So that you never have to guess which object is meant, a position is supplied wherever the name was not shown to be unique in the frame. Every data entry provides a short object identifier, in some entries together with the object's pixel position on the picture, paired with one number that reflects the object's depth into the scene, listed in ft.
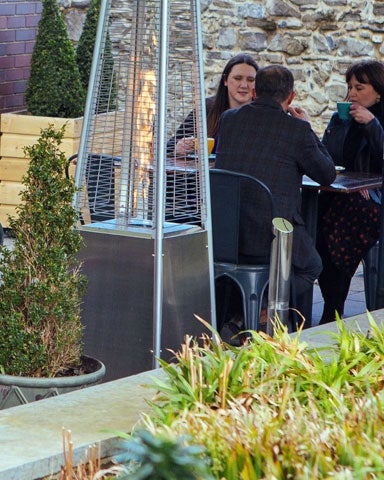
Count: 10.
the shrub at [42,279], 19.83
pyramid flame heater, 23.22
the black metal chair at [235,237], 28.61
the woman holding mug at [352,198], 33.38
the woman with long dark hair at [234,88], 36.08
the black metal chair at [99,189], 24.82
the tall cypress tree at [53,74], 46.22
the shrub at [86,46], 49.33
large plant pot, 19.22
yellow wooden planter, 45.21
